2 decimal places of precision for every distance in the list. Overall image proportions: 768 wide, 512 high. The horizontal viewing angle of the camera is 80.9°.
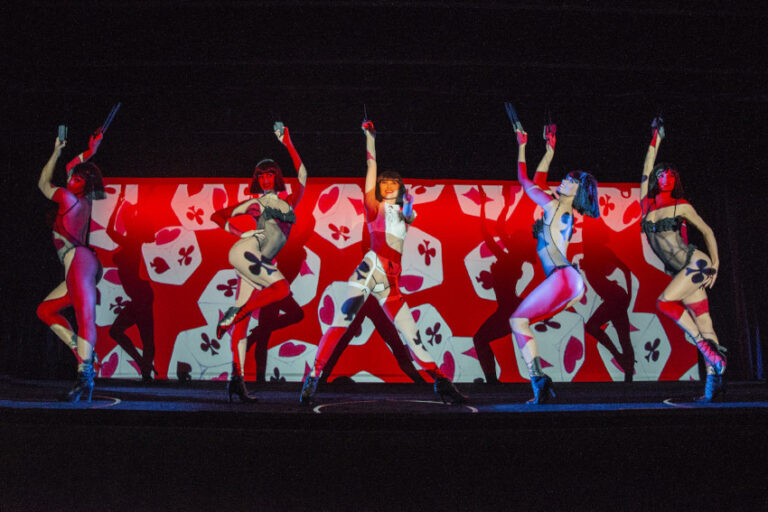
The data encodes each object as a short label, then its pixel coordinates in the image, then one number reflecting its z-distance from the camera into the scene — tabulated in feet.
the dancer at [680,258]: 10.88
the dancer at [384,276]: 10.55
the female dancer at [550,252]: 10.30
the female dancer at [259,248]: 10.80
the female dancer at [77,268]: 10.36
